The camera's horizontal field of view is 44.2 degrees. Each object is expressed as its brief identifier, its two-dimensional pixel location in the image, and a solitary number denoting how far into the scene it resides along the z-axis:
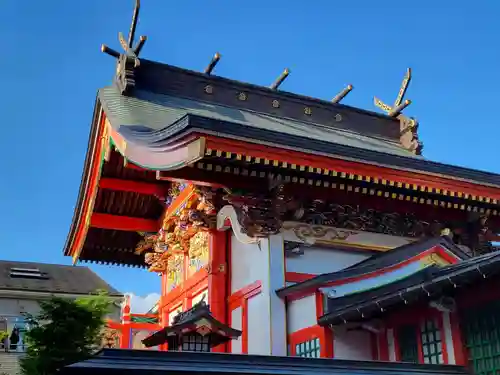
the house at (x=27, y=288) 27.53
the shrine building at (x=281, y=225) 8.00
